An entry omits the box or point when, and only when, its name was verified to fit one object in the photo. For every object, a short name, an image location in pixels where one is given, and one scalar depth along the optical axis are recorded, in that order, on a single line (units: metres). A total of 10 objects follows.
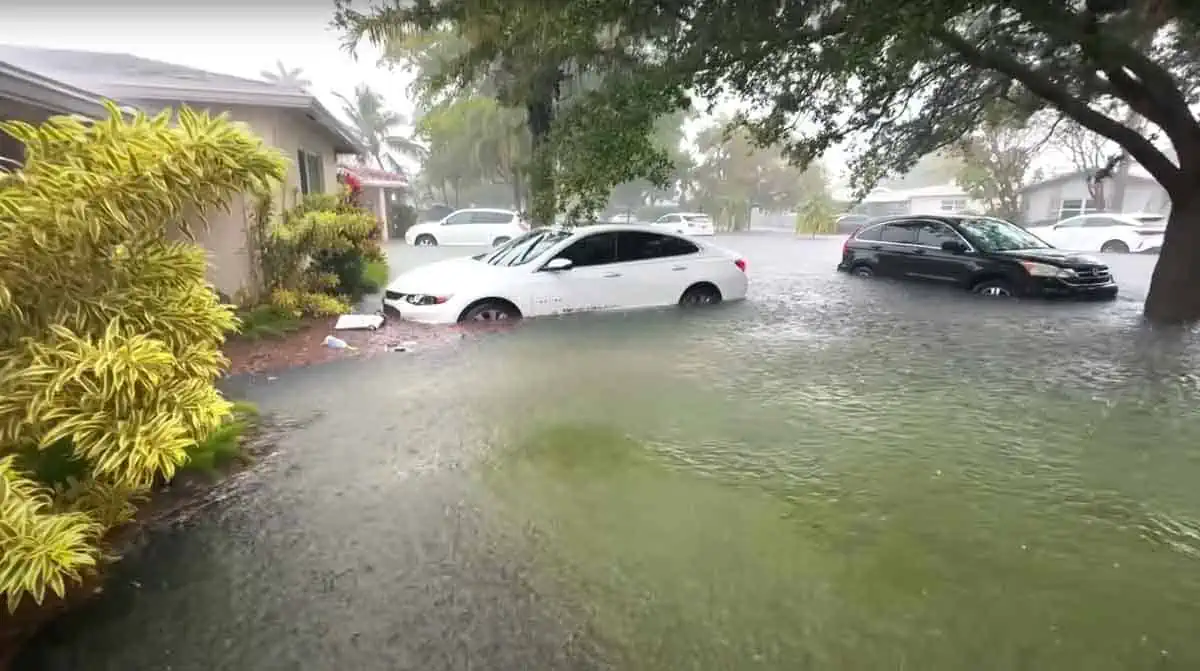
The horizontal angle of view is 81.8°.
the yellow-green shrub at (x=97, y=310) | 2.73
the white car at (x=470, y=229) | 26.50
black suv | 11.49
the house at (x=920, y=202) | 41.50
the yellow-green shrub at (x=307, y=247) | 9.41
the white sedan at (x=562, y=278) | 9.15
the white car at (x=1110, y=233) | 21.62
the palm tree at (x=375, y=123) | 44.50
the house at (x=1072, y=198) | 33.94
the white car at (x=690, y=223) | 33.18
